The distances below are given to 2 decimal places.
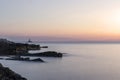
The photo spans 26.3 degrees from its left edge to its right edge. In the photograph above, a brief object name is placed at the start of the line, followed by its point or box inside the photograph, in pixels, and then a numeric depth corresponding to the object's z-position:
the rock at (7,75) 23.93
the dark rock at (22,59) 55.16
